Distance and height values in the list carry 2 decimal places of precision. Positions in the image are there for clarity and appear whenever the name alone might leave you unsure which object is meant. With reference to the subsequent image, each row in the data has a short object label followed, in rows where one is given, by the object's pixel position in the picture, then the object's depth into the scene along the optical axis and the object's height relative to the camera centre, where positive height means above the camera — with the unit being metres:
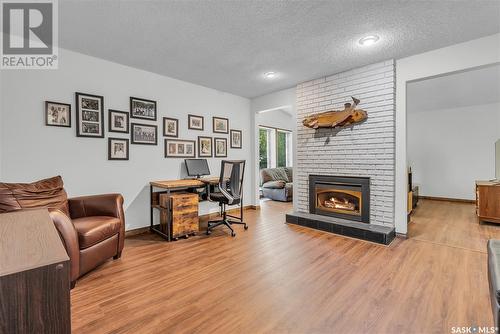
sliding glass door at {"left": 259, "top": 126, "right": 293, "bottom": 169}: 7.35 +0.63
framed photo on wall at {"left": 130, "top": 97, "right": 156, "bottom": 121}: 3.59 +0.92
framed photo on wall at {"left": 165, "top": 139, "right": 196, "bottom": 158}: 4.01 +0.33
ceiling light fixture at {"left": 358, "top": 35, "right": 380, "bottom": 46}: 2.70 +1.48
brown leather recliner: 2.06 -0.53
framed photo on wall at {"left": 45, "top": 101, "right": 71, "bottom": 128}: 2.87 +0.67
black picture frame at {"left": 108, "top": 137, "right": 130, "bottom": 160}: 3.36 +0.31
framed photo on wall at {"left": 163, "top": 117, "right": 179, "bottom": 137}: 3.96 +0.69
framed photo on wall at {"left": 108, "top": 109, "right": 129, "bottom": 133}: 3.38 +0.68
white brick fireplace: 3.36 +0.46
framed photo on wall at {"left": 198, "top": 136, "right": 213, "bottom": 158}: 4.45 +0.38
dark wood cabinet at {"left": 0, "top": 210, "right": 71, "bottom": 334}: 0.62 -0.34
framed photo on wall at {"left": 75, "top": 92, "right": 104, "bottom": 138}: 3.10 +0.71
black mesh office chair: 3.62 -0.29
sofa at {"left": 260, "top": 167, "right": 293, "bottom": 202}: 6.39 -0.48
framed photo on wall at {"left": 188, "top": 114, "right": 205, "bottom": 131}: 4.29 +0.83
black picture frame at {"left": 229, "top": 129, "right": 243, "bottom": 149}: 4.98 +0.61
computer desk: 3.37 -0.28
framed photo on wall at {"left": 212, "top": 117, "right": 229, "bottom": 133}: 4.68 +0.86
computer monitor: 4.15 +0.00
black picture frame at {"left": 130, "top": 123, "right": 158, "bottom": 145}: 3.59 +0.51
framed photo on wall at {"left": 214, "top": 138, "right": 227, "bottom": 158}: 4.71 +0.40
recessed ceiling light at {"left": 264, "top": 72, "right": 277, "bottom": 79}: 3.82 +1.52
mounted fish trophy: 3.54 +0.78
